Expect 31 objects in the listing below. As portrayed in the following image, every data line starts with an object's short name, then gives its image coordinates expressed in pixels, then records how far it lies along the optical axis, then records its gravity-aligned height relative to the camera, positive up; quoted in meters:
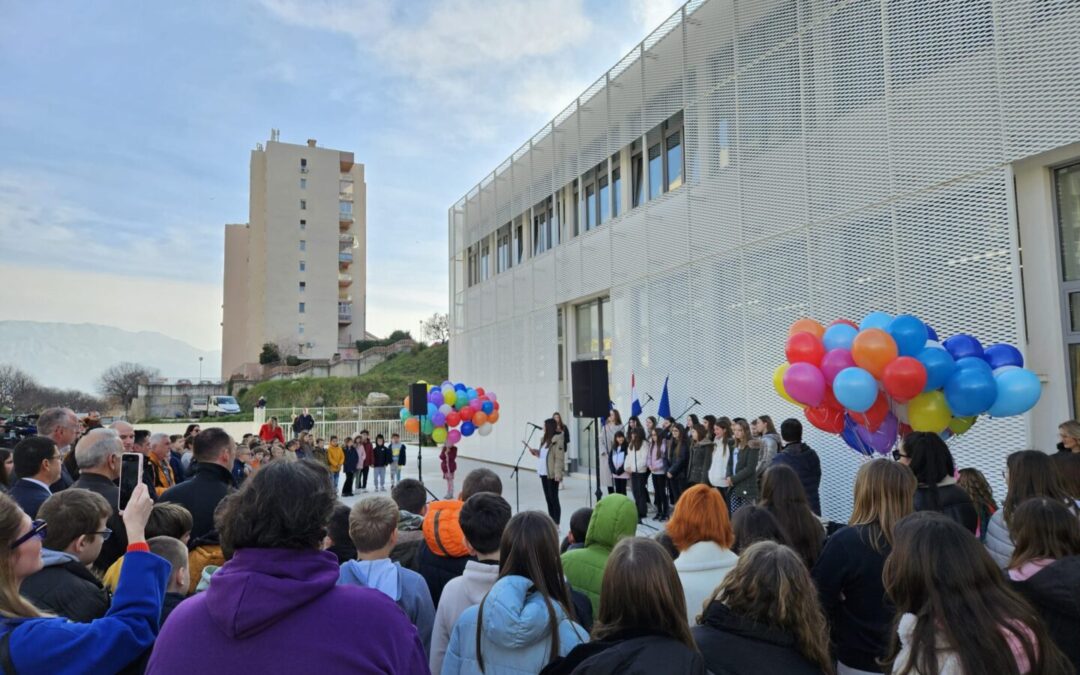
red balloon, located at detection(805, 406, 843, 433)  7.68 -0.32
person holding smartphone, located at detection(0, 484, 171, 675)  1.91 -0.65
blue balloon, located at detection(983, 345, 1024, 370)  6.80 +0.31
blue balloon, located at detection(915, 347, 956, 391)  6.59 +0.22
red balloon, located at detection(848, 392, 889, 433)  7.11 -0.27
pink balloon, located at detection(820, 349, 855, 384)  7.13 +0.30
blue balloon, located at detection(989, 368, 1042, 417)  6.36 -0.04
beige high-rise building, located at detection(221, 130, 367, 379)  61.06 +13.71
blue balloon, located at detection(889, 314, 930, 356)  6.75 +0.54
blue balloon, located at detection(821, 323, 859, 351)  7.26 +0.59
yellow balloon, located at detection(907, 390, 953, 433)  6.73 -0.23
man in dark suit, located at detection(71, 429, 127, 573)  4.20 -0.35
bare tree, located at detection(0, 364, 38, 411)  44.91 +1.39
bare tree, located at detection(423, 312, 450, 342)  63.31 +6.60
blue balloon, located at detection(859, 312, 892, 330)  7.04 +0.72
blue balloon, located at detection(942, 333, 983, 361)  6.87 +0.43
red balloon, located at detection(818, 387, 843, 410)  7.41 -0.12
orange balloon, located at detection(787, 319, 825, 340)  7.71 +0.73
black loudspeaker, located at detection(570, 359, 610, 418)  10.09 +0.11
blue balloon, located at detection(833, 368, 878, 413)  6.77 +0.01
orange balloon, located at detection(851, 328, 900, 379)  6.71 +0.39
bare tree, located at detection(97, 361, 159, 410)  58.16 +2.04
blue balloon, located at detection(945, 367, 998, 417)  6.40 -0.03
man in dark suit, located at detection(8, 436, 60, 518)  4.20 -0.42
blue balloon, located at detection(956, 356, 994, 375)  6.52 +0.24
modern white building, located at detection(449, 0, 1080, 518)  8.34 +3.23
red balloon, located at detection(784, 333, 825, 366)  7.48 +0.47
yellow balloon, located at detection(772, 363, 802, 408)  7.81 +0.13
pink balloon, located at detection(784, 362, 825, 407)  7.27 +0.09
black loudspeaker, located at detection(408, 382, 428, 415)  15.64 -0.01
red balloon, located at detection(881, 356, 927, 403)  6.54 +0.12
